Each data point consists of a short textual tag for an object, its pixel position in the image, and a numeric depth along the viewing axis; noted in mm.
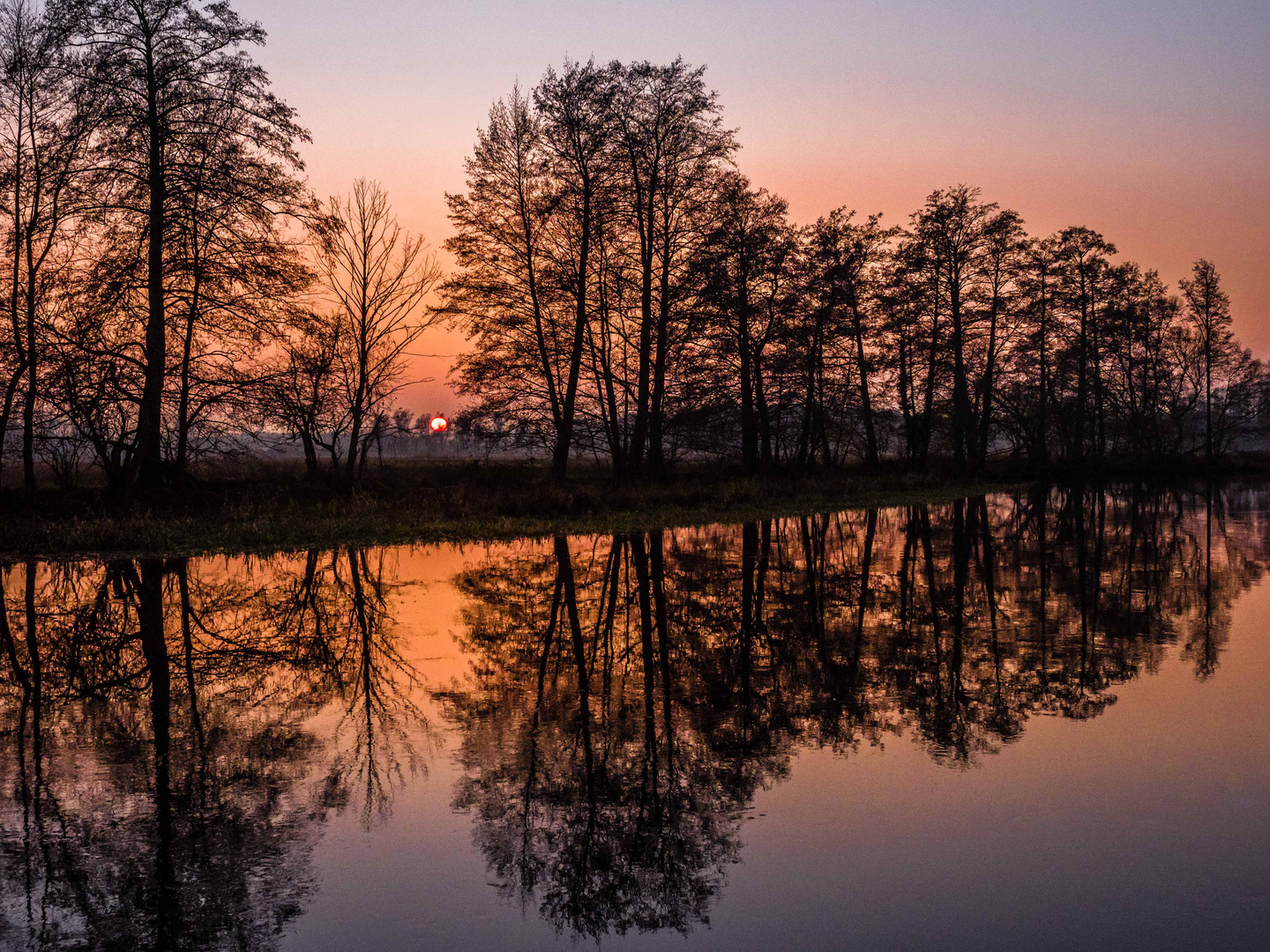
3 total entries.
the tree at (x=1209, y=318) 62625
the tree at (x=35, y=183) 20844
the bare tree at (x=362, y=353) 35094
